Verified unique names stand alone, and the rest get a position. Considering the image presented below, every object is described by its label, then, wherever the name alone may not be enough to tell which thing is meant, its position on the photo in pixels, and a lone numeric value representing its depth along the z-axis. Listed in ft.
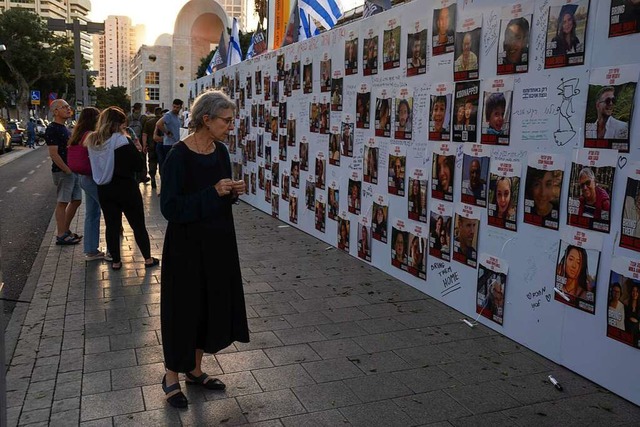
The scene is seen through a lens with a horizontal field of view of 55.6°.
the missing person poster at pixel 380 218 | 22.28
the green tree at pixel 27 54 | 179.32
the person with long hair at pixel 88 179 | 23.75
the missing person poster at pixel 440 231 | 18.57
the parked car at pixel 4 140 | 99.36
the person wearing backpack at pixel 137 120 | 51.39
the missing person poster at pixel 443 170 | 18.22
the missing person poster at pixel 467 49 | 16.83
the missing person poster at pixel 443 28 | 17.97
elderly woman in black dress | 12.07
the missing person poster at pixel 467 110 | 16.97
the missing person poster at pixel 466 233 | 17.25
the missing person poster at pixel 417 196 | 19.71
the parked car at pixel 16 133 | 122.62
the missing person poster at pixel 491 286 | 16.31
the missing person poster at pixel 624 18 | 11.96
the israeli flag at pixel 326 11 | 30.76
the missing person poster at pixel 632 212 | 12.16
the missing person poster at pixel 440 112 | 18.28
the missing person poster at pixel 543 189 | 14.19
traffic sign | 152.87
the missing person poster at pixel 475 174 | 16.71
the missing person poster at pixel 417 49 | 19.47
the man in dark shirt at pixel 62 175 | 26.55
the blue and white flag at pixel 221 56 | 49.08
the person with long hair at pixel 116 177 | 22.27
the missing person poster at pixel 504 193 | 15.56
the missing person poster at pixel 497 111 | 15.69
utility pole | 71.94
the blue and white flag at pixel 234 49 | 46.65
